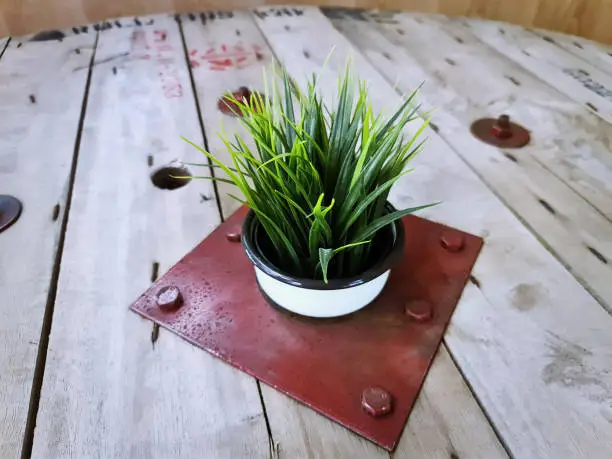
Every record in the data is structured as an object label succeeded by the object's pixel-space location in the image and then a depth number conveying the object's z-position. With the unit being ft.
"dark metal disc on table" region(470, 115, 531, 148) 2.66
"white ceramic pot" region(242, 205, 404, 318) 1.59
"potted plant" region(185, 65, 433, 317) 1.56
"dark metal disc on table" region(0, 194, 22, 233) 2.21
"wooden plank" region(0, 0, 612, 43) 3.84
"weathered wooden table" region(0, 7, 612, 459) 1.50
